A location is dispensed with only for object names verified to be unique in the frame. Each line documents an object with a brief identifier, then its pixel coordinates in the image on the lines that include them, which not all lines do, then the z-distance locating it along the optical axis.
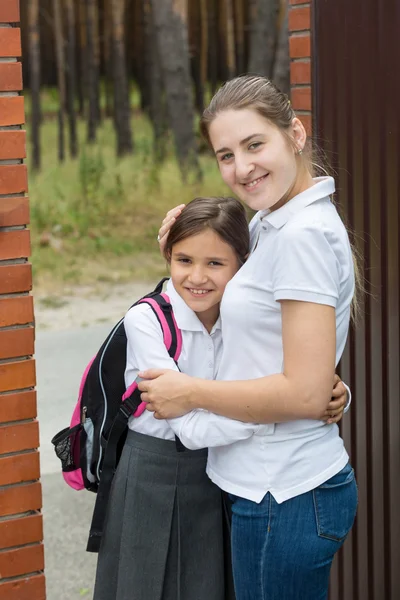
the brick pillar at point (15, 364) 2.49
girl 2.20
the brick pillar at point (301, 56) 3.37
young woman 1.90
